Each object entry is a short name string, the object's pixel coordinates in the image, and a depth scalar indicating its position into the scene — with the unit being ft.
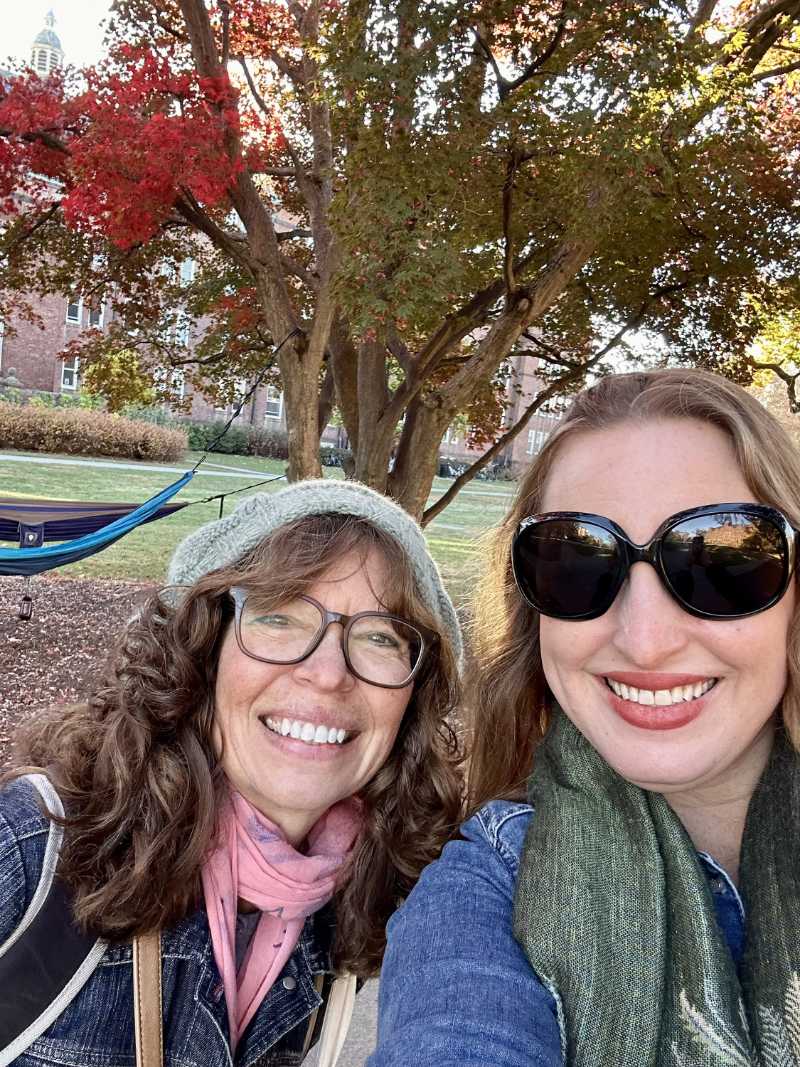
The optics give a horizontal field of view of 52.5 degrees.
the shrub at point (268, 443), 98.02
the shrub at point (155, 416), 88.58
